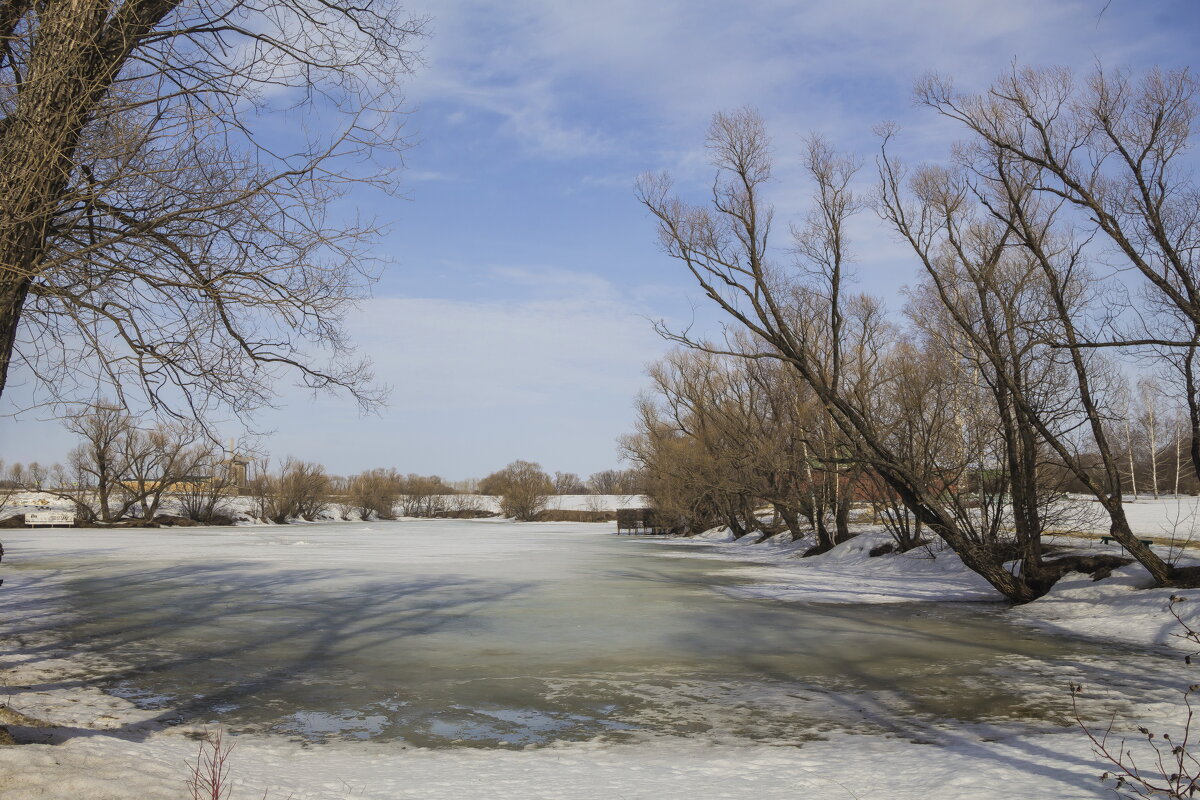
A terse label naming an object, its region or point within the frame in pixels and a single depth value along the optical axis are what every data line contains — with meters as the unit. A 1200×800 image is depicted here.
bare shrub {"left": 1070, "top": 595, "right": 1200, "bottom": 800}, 4.75
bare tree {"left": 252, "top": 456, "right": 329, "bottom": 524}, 72.06
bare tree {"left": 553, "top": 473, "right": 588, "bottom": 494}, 138.66
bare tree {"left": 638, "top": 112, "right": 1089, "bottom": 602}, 14.27
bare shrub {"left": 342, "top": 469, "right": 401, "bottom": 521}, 90.88
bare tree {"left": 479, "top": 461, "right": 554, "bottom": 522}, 81.44
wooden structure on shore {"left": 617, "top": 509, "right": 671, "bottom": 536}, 53.34
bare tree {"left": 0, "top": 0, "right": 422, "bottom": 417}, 4.96
